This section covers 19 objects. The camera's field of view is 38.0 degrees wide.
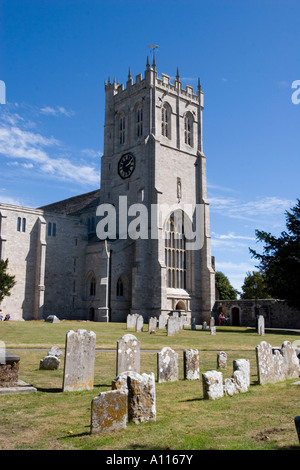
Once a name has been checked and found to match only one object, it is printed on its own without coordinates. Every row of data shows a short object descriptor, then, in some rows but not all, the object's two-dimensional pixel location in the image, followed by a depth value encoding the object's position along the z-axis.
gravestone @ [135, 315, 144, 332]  28.05
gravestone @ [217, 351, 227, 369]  11.46
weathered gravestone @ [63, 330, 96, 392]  8.59
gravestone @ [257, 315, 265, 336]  28.30
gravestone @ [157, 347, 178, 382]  9.66
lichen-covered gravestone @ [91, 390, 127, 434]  5.55
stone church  41.59
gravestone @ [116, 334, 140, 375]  9.51
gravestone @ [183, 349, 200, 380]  9.97
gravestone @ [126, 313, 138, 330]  29.59
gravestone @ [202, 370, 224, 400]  7.71
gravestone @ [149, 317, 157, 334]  26.51
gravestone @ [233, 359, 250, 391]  8.72
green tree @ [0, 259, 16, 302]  33.84
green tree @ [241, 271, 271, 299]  62.88
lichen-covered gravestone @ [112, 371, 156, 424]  6.05
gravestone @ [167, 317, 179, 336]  24.52
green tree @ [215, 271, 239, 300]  68.62
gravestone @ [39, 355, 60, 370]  11.24
